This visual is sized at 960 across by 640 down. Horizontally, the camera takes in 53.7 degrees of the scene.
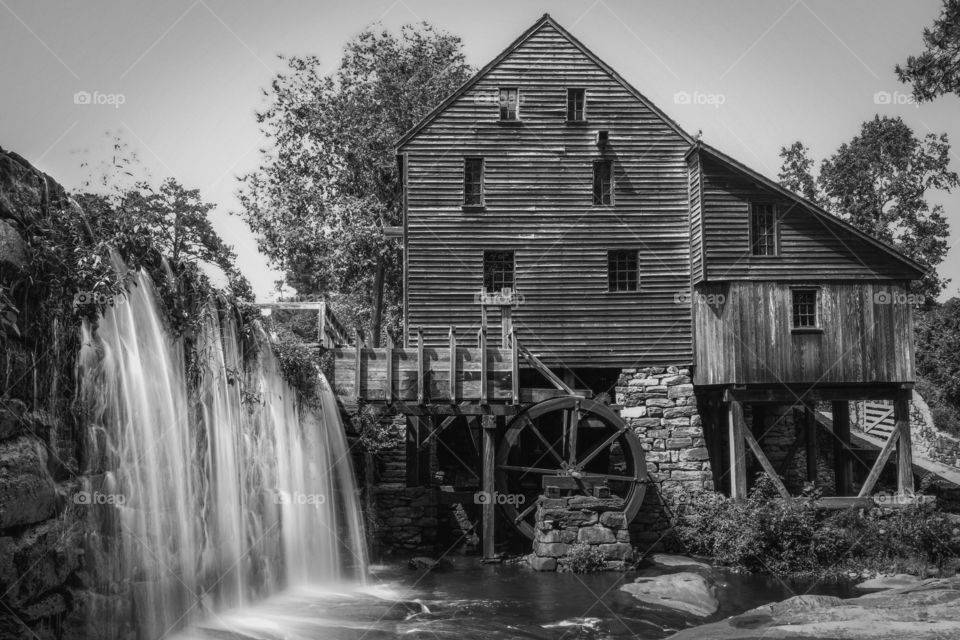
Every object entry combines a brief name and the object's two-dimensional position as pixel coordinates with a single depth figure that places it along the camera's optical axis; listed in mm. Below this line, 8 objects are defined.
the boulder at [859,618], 9375
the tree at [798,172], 33562
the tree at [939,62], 16047
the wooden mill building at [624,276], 20953
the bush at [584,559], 17781
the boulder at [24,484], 7914
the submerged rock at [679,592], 14703
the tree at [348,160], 30297
